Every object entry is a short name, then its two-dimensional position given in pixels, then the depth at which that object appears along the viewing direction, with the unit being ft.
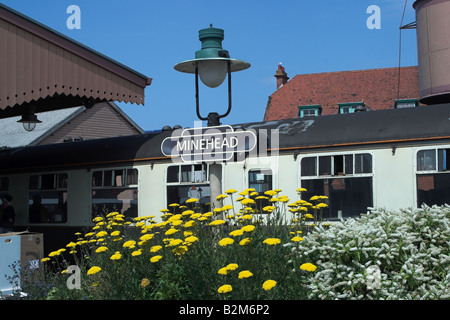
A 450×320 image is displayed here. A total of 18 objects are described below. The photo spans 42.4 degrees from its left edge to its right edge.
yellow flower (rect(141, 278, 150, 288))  17.48
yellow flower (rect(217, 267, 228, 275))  15.29
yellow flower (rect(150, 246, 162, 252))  18.08
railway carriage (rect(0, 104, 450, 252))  30.32
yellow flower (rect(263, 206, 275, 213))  19.89
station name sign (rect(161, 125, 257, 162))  24.94
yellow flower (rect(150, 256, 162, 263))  17.48
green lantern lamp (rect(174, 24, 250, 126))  26.73
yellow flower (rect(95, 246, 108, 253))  20.29
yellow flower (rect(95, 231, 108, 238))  21.99
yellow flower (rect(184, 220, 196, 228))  20.29
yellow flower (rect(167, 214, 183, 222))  20.75
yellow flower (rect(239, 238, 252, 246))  16.27
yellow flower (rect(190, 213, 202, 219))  20.67
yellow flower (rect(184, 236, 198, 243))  17.57
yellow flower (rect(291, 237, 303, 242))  16.85
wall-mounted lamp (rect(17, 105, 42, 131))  49.93
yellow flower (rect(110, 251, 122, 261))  18.27
